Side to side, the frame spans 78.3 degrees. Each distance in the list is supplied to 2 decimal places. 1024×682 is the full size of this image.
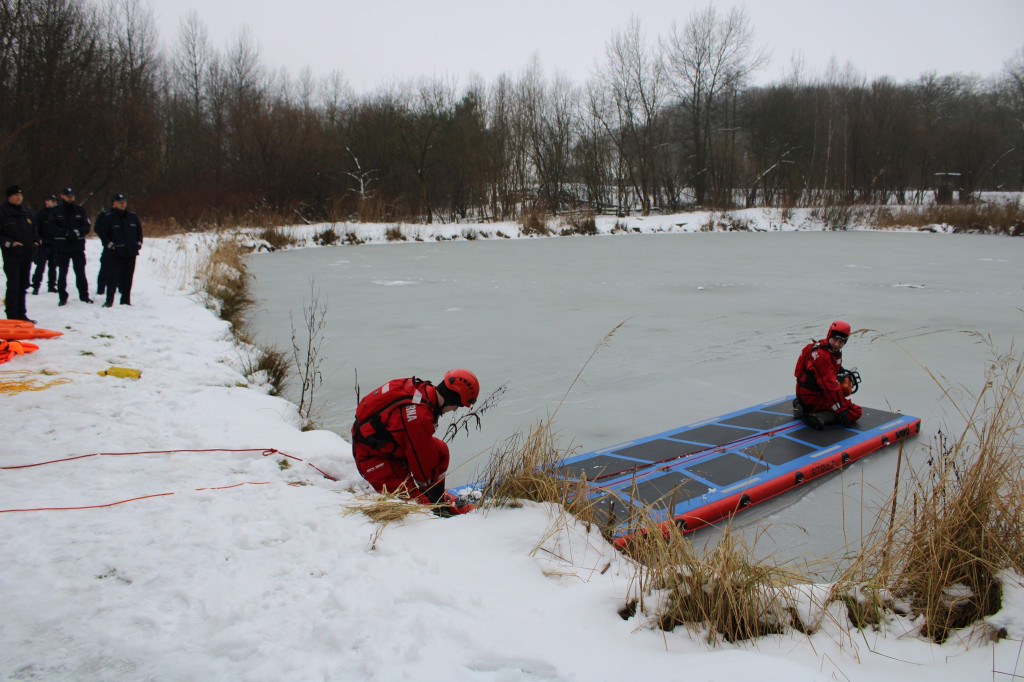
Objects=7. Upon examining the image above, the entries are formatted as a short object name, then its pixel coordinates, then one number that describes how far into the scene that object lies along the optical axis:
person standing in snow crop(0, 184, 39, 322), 6.11
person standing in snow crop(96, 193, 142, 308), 7.09
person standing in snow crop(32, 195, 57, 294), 7.38
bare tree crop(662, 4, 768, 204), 34.03
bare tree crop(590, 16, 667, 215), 33.94
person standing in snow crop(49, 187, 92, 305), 7.21
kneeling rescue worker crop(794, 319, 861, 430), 4.78
